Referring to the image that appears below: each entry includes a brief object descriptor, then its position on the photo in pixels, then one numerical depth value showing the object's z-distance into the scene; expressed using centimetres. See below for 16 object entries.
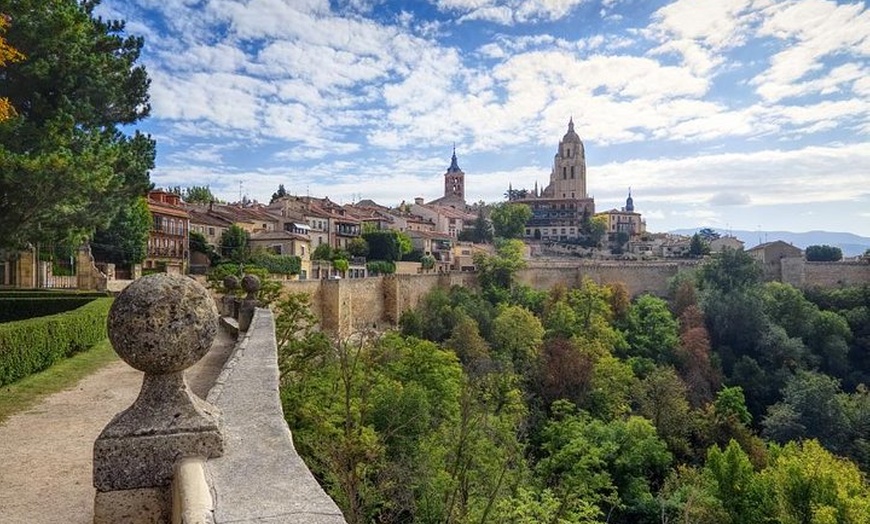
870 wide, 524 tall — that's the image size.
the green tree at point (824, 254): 6712
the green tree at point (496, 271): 5389
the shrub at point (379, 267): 5291
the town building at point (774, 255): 6322
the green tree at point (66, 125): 1221
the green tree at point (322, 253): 5069
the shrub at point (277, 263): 4065
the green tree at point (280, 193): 7694
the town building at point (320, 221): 5681
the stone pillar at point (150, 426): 316
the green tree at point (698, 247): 7975
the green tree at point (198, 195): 7259
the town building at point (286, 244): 4616
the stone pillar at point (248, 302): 1181
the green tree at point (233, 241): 4497
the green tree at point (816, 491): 1892
